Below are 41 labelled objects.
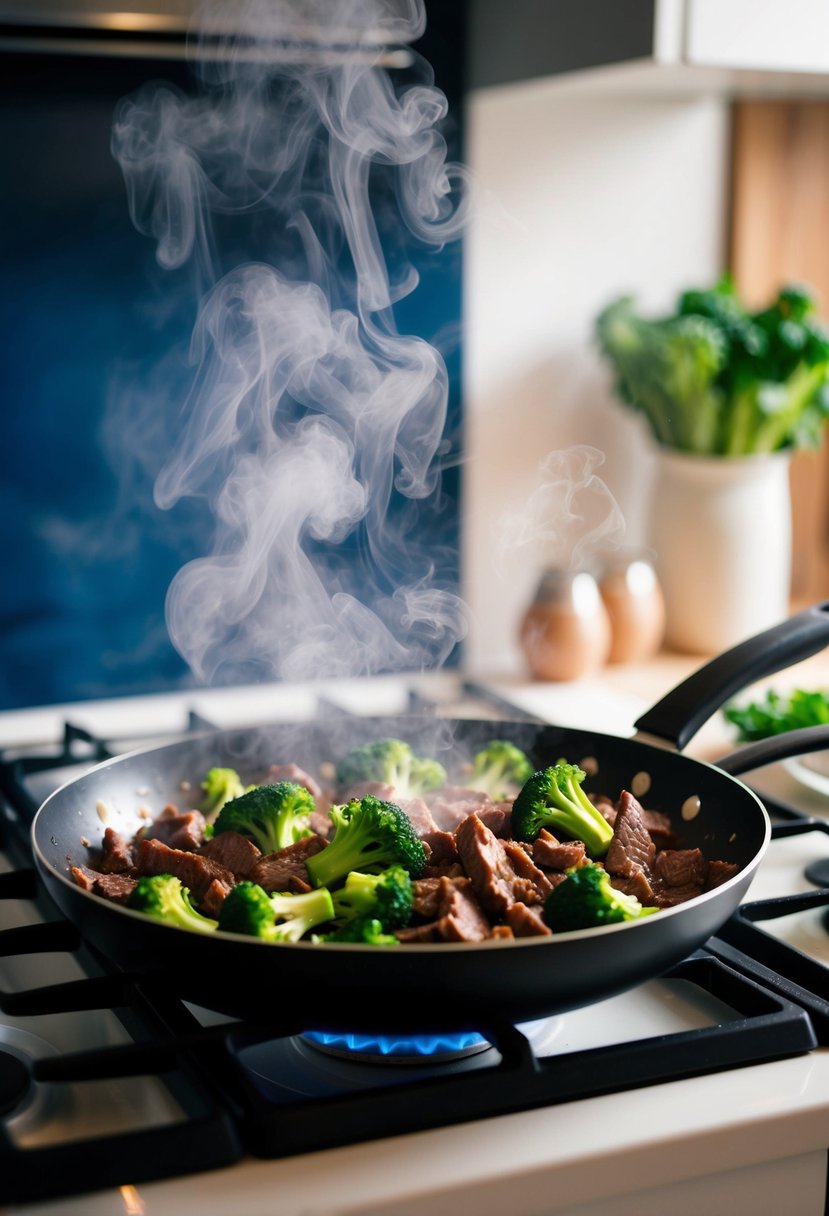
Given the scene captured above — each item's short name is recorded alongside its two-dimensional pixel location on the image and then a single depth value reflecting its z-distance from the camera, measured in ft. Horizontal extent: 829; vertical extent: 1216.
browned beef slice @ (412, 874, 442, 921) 3.12
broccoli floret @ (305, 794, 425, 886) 3.28
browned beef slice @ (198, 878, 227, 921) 3.22
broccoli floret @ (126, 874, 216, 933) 3.02
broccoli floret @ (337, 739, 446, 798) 4.25
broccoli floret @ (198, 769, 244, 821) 4.26
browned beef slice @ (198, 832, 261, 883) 3.49
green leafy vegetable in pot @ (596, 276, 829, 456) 6.46
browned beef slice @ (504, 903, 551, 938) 2.98
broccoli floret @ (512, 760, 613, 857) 3.59
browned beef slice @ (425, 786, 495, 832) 3.94
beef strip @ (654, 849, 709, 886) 3.47
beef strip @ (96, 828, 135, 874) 3.61
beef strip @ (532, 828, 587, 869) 3.38
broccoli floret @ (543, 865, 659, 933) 2.96
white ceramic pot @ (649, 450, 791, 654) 6.72
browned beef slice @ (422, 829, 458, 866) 3.40
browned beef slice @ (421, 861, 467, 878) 3.33
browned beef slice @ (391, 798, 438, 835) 3.62
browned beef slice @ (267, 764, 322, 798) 4.25
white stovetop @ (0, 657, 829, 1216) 2.54
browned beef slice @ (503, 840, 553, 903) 3.21
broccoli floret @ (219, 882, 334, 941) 2.91
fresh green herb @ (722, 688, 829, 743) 5.27
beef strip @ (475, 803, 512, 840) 3.69
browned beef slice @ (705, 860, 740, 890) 3.39
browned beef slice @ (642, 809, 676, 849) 3.81
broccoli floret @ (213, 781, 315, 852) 3.64
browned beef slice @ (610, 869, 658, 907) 3.33
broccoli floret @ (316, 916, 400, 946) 2.88
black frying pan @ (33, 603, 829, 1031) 2.68
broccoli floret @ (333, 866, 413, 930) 3.01
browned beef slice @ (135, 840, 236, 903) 3.36
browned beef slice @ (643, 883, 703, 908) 3.34
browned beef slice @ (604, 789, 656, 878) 3.46
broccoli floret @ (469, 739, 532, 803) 4.43
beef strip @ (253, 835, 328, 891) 3.32
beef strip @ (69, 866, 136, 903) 3.27
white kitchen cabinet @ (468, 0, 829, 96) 4.75
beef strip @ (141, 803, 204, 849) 3.72
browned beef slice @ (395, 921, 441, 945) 2.98
